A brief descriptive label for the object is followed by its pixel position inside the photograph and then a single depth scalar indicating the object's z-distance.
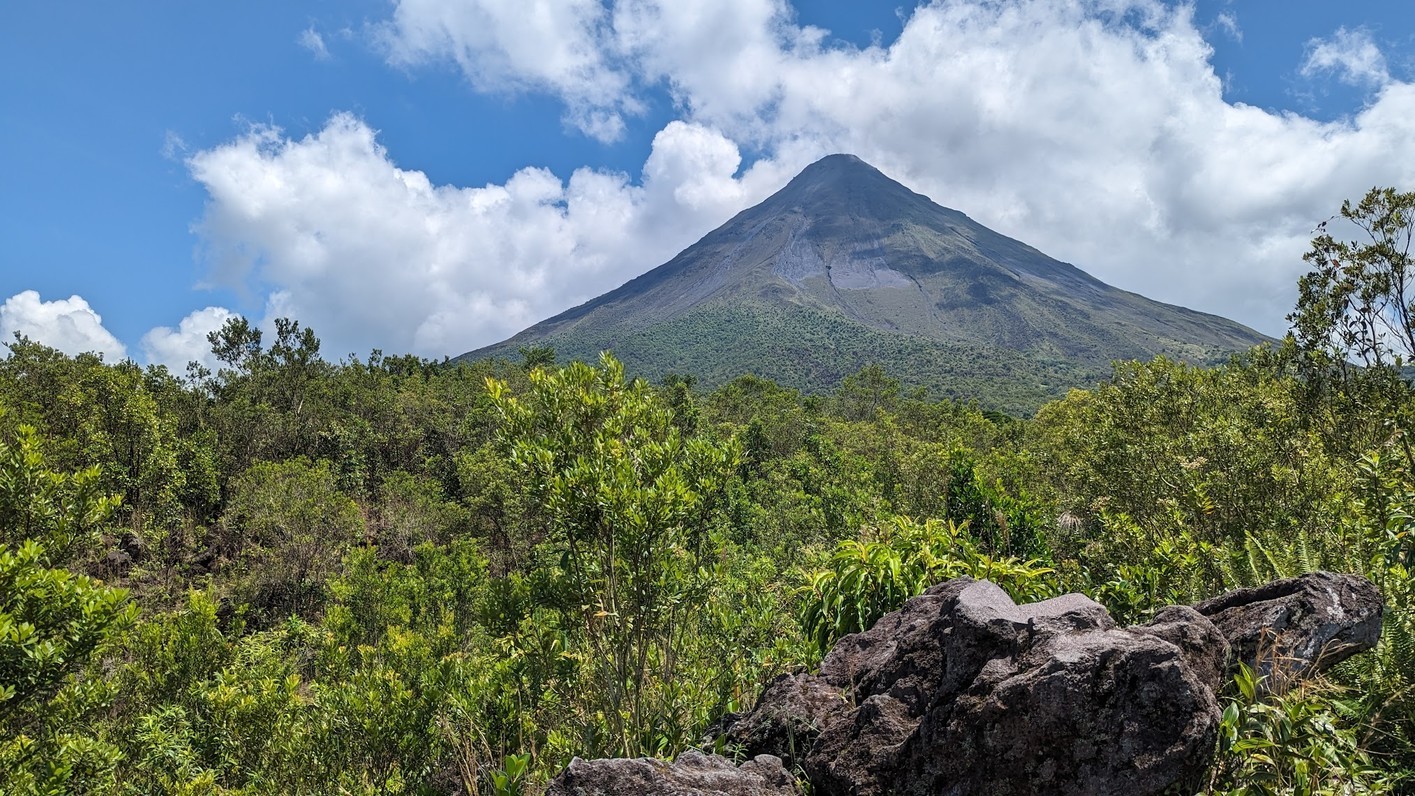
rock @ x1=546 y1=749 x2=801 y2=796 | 3.16
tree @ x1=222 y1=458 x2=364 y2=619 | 19.28
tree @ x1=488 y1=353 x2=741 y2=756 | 4.61
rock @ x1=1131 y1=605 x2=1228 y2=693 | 3.57
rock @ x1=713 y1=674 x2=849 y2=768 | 4.12
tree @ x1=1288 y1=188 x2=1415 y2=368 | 9.93
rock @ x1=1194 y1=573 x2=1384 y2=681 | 3.58
